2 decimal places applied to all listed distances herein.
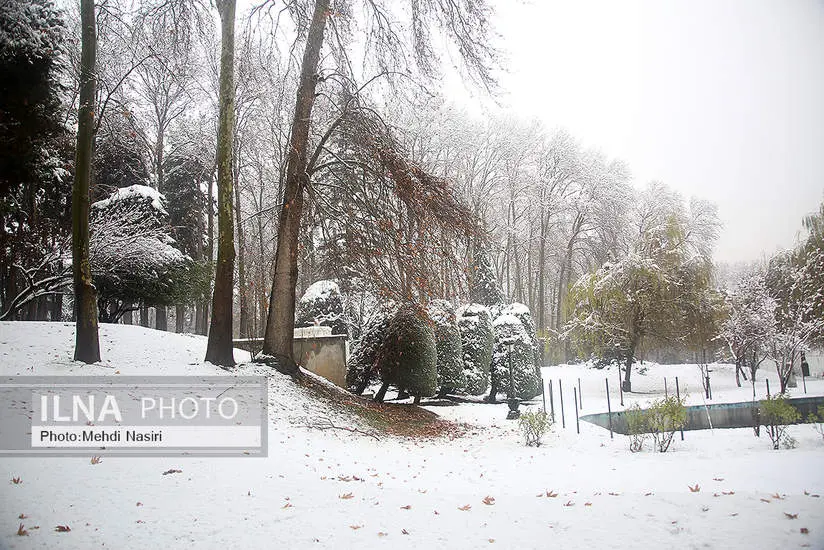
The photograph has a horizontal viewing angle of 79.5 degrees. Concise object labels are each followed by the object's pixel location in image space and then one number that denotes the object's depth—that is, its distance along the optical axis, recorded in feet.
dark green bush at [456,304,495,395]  41.27
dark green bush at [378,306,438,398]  30.40
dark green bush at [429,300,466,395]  38.65
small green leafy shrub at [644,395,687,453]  21.33
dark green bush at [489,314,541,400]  39.81
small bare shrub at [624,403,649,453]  21.94
